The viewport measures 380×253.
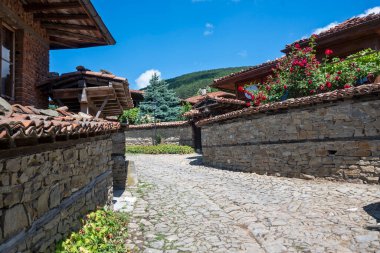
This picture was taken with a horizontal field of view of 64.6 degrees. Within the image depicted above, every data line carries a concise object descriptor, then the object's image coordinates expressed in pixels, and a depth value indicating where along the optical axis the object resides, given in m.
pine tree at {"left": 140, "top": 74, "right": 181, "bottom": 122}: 28.70
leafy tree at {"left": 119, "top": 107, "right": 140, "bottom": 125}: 28.42
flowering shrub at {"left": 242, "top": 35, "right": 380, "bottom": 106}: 9.41
